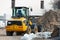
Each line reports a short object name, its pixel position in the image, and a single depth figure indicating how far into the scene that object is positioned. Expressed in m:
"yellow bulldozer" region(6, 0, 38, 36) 26.22
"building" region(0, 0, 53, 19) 47.41
